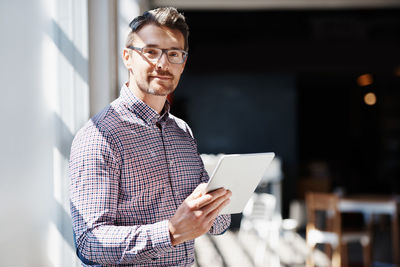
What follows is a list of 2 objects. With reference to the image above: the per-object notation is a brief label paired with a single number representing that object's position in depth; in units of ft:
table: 18.17
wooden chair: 16.33
